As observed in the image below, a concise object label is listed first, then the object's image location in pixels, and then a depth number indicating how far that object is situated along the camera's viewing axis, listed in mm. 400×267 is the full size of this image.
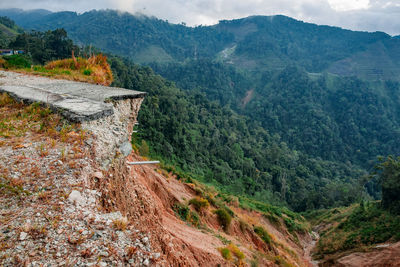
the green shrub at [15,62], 8336
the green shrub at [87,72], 7495
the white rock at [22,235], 2082
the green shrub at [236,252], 6906
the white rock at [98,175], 3040
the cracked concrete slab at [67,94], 4000
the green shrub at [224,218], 11078
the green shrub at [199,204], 10336
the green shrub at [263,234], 12915
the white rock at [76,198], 2581
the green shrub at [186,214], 8977
